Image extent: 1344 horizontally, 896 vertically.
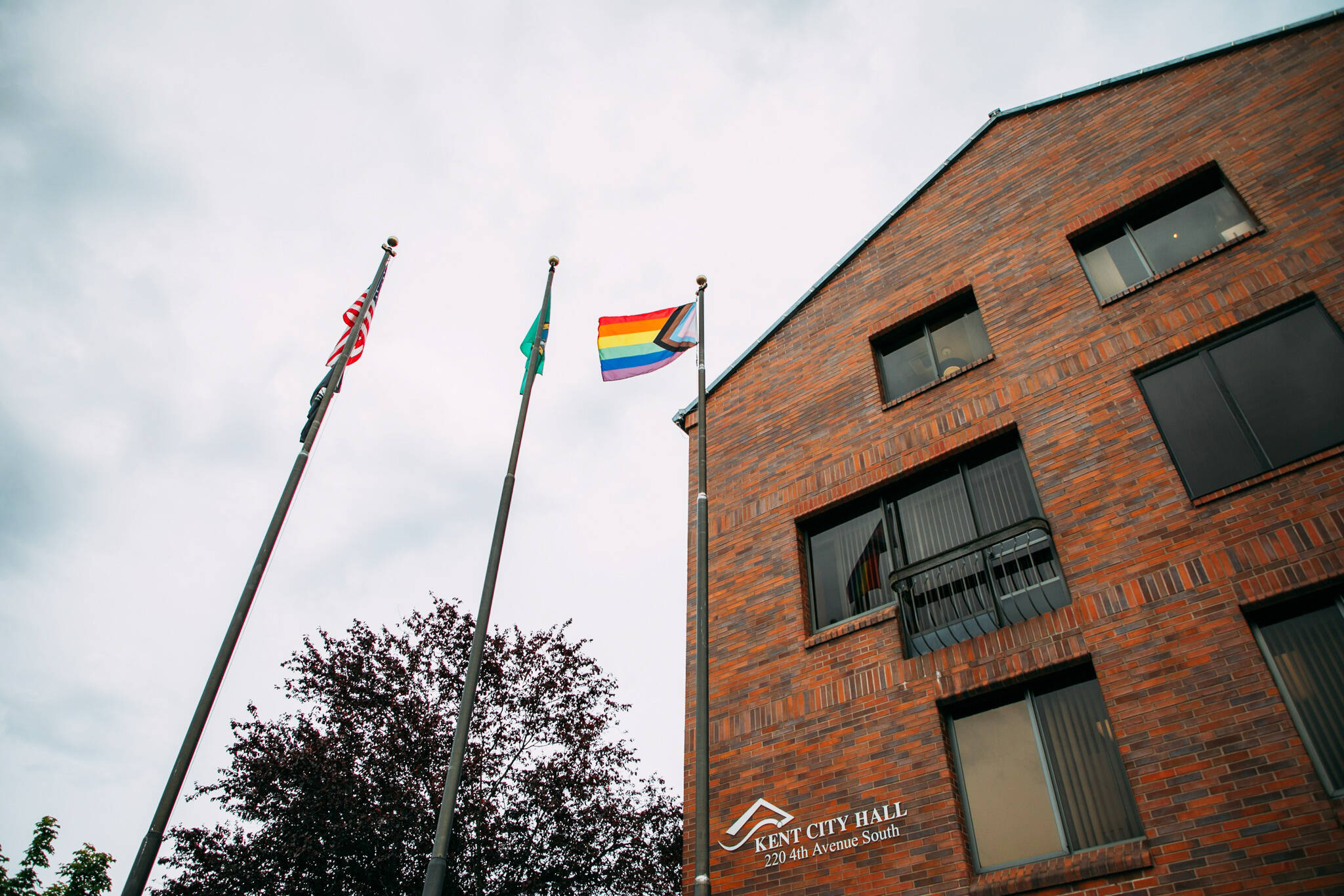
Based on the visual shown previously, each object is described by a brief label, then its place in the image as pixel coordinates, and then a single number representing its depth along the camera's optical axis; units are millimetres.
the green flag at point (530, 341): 12844
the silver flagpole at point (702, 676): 7977
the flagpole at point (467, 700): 7703
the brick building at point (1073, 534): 7320
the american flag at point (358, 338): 12414
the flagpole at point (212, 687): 7398
